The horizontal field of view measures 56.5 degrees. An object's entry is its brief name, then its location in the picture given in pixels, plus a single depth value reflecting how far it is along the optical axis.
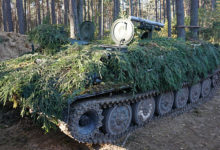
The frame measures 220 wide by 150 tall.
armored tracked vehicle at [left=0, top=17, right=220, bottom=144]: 3.53
